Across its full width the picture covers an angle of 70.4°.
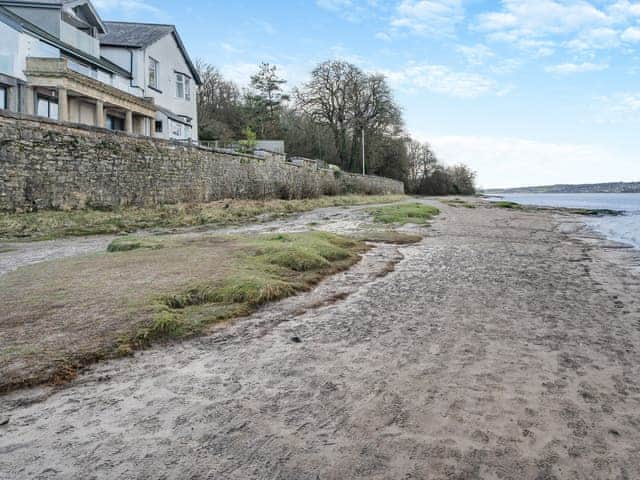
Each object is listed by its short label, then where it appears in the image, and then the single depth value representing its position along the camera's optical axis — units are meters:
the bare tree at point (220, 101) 47.44
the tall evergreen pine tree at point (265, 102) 49.03
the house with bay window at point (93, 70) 19.38
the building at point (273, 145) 40.23
